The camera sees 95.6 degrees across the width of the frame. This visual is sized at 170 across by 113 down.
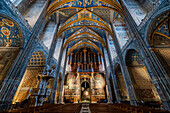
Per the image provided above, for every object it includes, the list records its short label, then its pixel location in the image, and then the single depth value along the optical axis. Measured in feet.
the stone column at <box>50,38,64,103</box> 31.01
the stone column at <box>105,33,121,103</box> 32.39
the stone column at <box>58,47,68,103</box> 39.40
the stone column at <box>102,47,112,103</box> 40.57
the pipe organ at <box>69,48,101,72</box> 61.36
